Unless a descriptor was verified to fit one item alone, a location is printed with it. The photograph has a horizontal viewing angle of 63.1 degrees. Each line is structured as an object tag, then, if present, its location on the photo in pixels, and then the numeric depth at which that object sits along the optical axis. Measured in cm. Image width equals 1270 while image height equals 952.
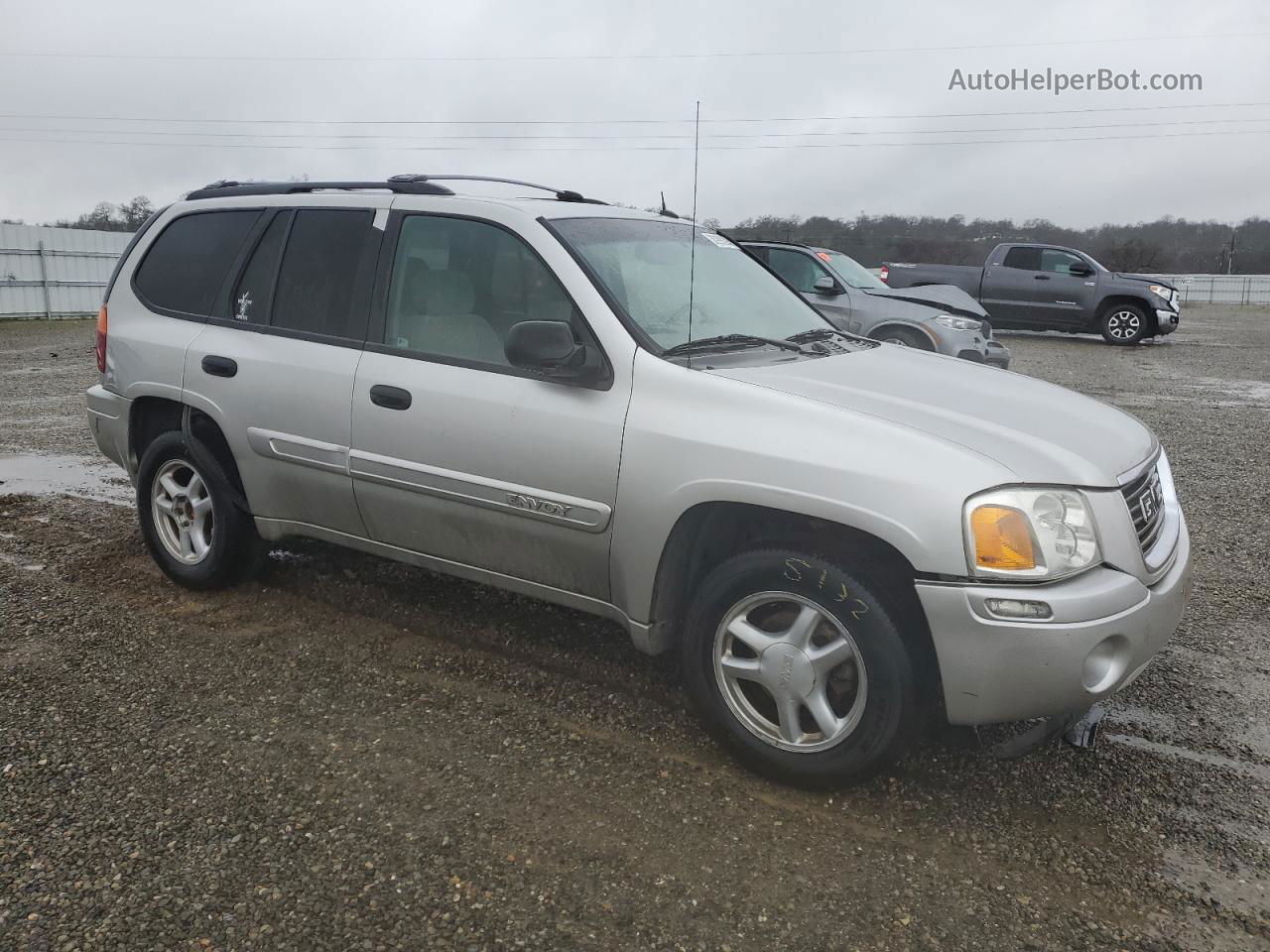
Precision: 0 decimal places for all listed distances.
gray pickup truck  1861
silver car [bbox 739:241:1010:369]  1070
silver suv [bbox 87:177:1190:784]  282
